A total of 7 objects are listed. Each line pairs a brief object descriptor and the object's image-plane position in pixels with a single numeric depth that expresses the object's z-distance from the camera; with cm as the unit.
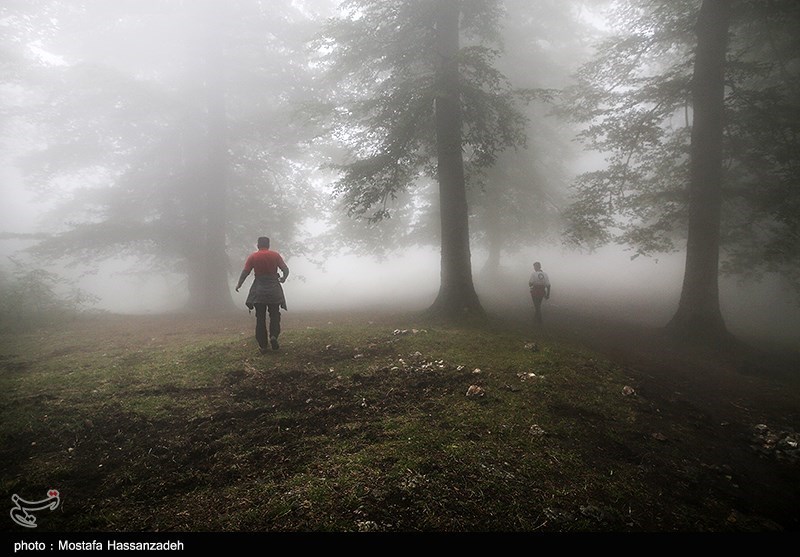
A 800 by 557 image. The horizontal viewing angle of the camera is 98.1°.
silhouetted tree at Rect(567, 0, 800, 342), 922
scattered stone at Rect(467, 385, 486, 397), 491
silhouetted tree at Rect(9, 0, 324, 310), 1466
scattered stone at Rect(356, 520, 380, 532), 262
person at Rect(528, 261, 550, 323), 1067
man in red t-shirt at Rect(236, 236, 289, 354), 694
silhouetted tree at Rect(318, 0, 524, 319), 924
